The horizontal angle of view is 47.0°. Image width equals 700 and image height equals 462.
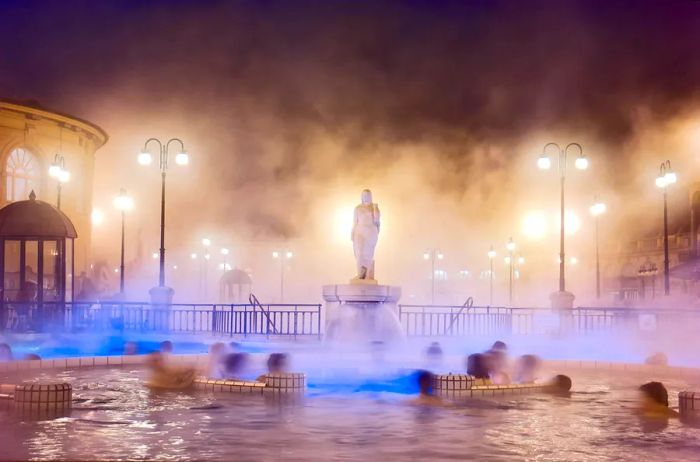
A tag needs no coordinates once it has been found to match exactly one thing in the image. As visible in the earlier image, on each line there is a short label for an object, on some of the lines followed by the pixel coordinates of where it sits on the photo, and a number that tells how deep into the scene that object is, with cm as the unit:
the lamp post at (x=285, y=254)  7469
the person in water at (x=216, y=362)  1384
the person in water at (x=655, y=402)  1023
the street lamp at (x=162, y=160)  2580
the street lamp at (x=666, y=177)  2823
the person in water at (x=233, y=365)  1386
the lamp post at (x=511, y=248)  4534
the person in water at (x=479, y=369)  1253
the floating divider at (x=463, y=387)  1196
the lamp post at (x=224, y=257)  7359
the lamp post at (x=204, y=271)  5981
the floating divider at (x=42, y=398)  1009
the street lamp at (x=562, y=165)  2692
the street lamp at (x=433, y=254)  4988
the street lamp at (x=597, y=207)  3327
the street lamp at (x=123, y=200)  3177
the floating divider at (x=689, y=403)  1048
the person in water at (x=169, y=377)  1277
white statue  1870
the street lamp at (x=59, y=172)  3094
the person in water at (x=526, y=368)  1336
